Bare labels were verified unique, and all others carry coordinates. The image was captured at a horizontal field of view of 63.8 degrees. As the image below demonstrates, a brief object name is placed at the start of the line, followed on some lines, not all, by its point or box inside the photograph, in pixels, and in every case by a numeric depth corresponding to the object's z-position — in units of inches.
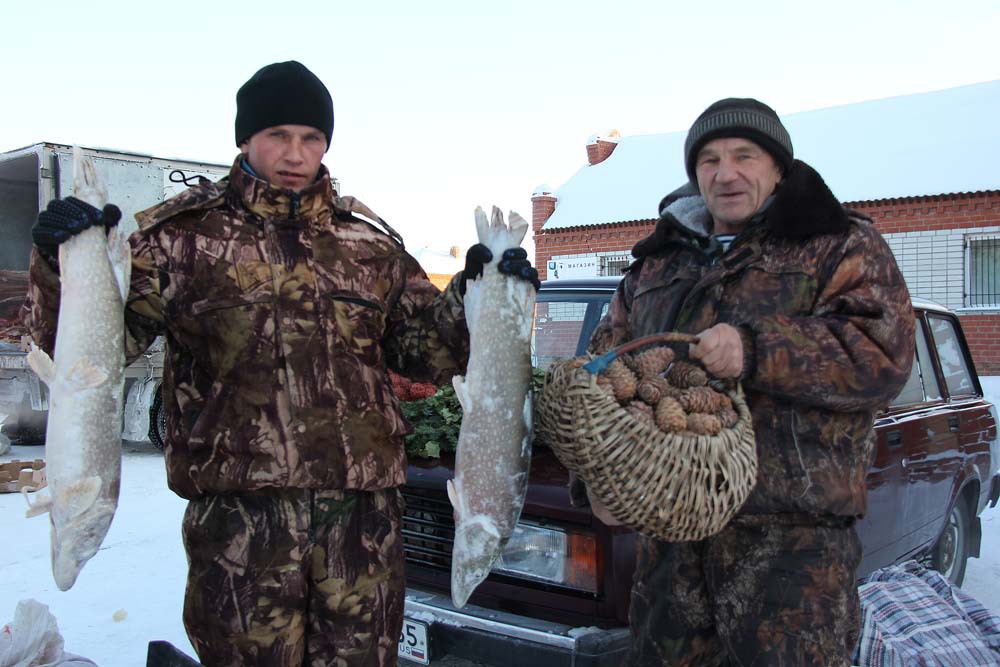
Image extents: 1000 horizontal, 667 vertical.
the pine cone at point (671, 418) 81.0
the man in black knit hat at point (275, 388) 87.5
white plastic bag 118.8
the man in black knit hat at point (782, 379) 85.6
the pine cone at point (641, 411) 81.6
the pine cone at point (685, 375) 85.5
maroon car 117.1
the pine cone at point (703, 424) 81.2
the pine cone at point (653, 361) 87.8
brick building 552.7
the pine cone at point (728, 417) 84.0
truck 353.1
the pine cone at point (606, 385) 83.3
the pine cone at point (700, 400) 83.2
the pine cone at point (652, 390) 85.0
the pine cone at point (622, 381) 84.3
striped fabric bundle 137.9
